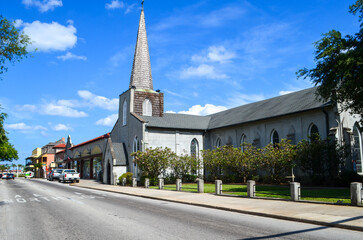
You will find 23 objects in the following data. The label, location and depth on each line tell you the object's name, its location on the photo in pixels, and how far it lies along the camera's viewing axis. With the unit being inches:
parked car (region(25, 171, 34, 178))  3672.7
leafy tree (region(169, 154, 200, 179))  1411.2
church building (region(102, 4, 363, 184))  1059.3
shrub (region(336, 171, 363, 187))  887.1
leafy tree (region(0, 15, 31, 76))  616.1
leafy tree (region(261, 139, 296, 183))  1045.8
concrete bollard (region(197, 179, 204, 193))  900.0
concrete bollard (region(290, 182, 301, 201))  607.2
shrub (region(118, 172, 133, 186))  1414.5
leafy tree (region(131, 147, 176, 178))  1326.3
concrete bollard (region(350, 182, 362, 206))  508.1
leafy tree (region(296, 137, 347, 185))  965.8
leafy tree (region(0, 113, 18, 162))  2611.7
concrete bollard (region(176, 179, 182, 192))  998.4
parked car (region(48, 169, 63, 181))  2135.8
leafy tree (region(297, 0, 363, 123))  674.2
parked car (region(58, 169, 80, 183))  1715.1
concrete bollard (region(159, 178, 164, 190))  1104.0
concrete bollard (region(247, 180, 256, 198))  708.7
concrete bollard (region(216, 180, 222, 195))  816.3
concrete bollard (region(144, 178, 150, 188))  1207.6
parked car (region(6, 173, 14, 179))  2815.0
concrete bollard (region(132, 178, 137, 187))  1323.8
